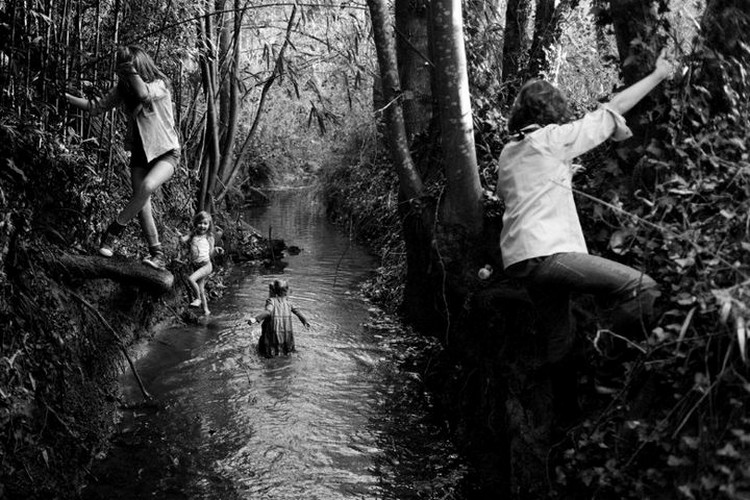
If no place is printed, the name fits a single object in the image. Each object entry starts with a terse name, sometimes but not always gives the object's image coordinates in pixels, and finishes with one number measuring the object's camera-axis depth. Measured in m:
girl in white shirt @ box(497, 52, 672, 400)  3.41
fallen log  5.14
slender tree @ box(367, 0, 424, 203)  6.29
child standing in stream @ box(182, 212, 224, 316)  9.41
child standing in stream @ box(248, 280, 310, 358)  7.76
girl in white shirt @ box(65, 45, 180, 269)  5.20
